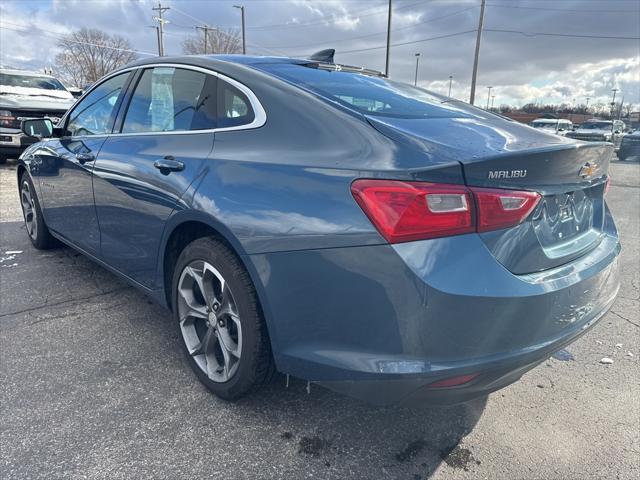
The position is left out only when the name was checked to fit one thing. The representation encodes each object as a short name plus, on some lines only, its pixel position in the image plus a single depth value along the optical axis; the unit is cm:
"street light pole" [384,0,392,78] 2994
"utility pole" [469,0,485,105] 2850
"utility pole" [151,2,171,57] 4434
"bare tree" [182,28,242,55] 4934
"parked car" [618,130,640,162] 1906
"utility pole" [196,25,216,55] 4910
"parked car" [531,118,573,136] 3011
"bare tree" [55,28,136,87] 5448
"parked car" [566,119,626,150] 2133
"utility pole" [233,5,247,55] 4207
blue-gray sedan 164
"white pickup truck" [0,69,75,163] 935
